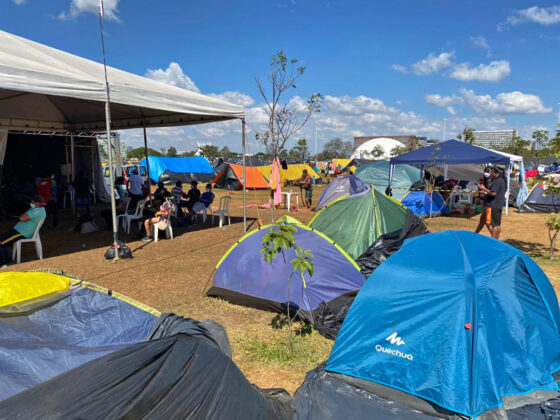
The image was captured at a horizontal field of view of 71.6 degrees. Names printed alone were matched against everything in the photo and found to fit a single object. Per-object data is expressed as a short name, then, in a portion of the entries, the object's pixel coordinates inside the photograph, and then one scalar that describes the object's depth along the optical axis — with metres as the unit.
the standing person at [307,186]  16.14
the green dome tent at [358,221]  7.00
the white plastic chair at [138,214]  10.29
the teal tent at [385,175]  18.33
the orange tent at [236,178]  24.80
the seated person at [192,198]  12.26
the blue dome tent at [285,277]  4.95
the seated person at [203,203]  11.95
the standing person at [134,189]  11.41
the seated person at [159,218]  9.52
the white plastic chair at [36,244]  7.35
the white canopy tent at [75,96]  6.34
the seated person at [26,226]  7.33
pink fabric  10.93
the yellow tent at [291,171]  25.19
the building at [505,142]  45.46
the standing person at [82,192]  11.63
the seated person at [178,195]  12.01
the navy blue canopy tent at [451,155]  12.69
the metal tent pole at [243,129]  10.01
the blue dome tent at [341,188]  14.27
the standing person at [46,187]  9.27
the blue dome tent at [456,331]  3.11
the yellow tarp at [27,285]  3.16
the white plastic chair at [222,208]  11.29
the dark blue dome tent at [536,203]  14.89
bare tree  9.81
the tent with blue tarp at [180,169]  26.88
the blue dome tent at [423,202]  14.03
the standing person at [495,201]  8.60
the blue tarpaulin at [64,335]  2.34
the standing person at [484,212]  8.88
